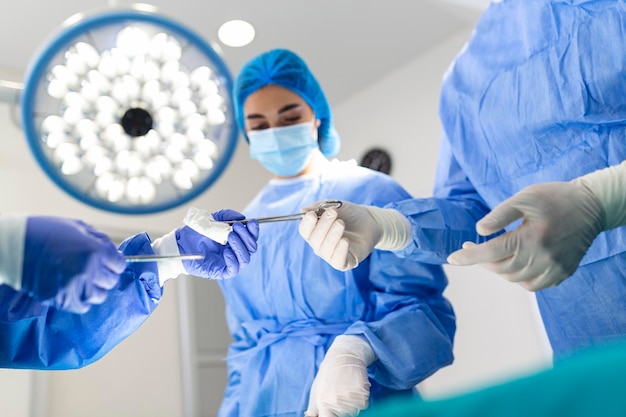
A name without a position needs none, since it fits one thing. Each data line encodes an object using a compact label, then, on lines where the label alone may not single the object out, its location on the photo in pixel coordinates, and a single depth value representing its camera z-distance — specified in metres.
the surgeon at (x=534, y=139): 1.24
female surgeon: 1.39
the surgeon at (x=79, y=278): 0.85
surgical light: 1.02
